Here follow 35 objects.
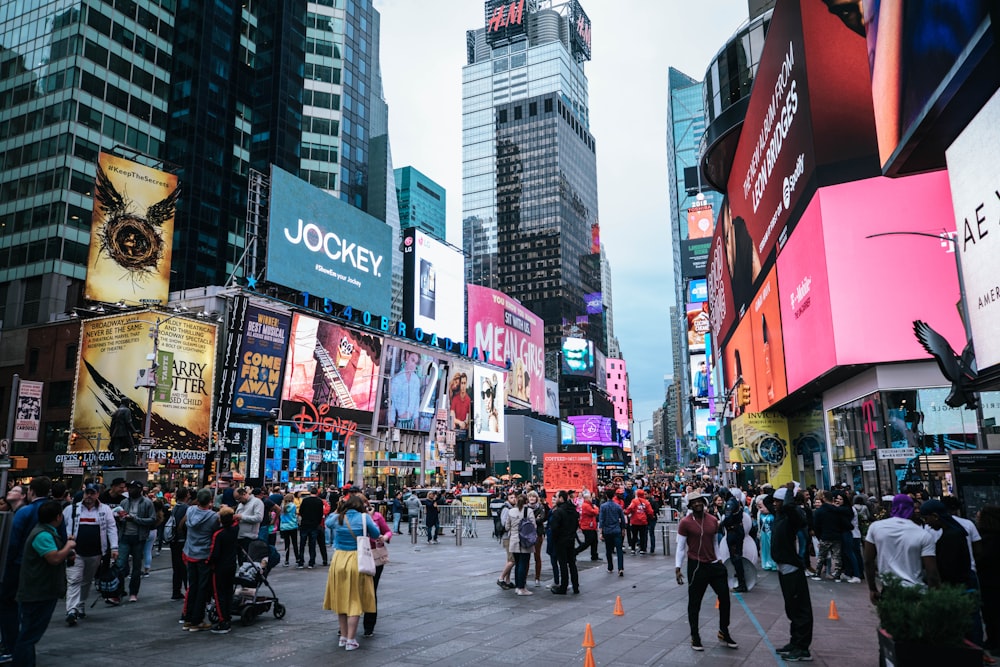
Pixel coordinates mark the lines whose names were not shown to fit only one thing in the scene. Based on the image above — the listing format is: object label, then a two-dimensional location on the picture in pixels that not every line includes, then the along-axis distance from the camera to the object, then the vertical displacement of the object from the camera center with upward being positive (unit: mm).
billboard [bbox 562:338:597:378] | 144000 +21834
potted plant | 4699 -1149
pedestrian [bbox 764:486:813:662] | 8086 -1433
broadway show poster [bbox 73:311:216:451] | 39750 +5234
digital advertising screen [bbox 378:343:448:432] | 57219 +6661
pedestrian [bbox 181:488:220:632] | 10078 -1292
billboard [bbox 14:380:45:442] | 21922 +1816
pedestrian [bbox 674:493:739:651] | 8727 -1311
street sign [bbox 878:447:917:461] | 17930 +181
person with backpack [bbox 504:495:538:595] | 13453 -1433
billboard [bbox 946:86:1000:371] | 10734 +3908
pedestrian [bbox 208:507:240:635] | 9875 -1391
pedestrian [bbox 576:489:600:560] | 18359 -1523
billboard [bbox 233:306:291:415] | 43281 +6592
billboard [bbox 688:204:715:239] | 95812 +33246
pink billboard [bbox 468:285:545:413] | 87750 +16365
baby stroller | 10297 -1962
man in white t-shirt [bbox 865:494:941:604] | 7066 -923
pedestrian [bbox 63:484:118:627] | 10516 -1117
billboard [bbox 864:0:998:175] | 11055 +6670
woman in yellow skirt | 8876 -1468
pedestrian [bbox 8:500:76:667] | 7016 -1168
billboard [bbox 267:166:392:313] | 47031 +16024
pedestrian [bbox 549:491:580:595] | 13320 -1461
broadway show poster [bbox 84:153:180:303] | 35688 +12404
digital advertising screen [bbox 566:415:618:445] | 133625 +6316
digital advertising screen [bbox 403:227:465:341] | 64312 +17097
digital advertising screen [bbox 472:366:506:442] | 72875 +6491
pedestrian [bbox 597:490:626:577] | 16031 -1444
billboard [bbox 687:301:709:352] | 92938 +18695
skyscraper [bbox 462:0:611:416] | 188125 +61298
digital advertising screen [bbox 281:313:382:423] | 46969 +6873
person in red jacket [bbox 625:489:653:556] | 21125 -1610
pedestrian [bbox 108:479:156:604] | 12625 -1129
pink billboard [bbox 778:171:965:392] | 20422 +5681
